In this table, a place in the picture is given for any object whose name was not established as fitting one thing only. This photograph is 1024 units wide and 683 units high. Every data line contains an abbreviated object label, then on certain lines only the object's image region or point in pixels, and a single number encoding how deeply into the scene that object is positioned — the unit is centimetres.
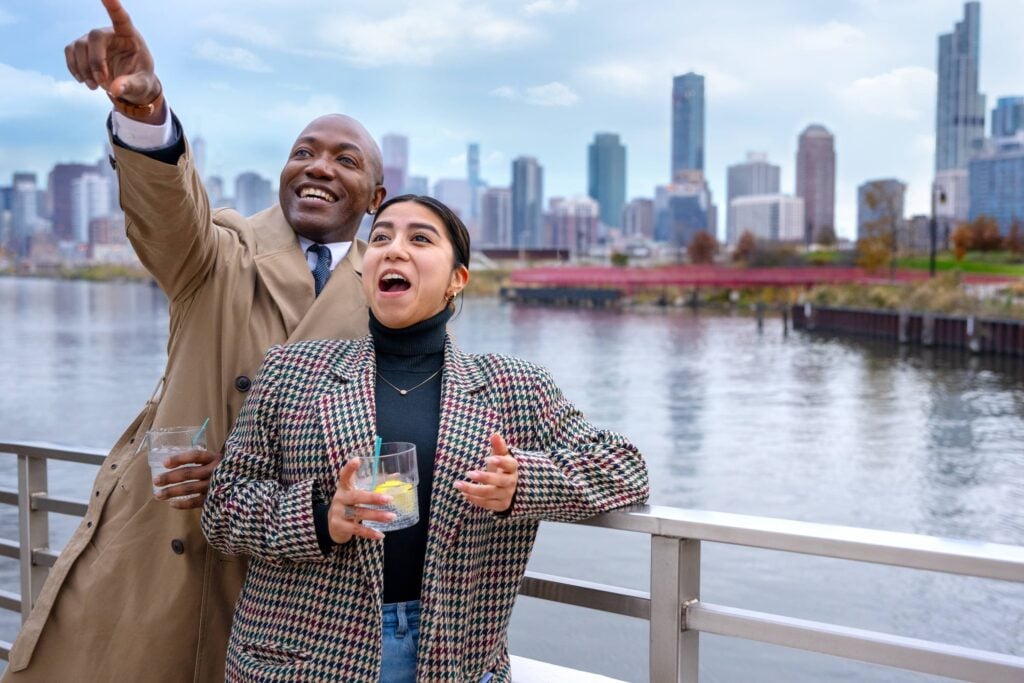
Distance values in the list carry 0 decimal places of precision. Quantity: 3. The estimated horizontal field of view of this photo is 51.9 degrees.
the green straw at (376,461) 140
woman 149
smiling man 175
